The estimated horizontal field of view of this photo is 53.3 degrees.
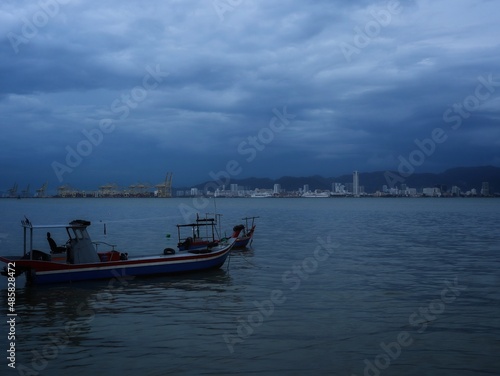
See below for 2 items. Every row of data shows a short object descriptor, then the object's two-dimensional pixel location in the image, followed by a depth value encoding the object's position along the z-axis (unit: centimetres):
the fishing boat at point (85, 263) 1930
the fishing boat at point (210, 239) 2722
